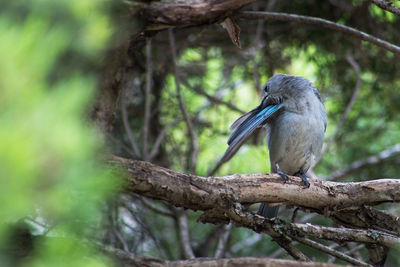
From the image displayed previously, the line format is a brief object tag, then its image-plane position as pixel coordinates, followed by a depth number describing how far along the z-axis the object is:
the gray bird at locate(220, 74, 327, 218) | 7.87
